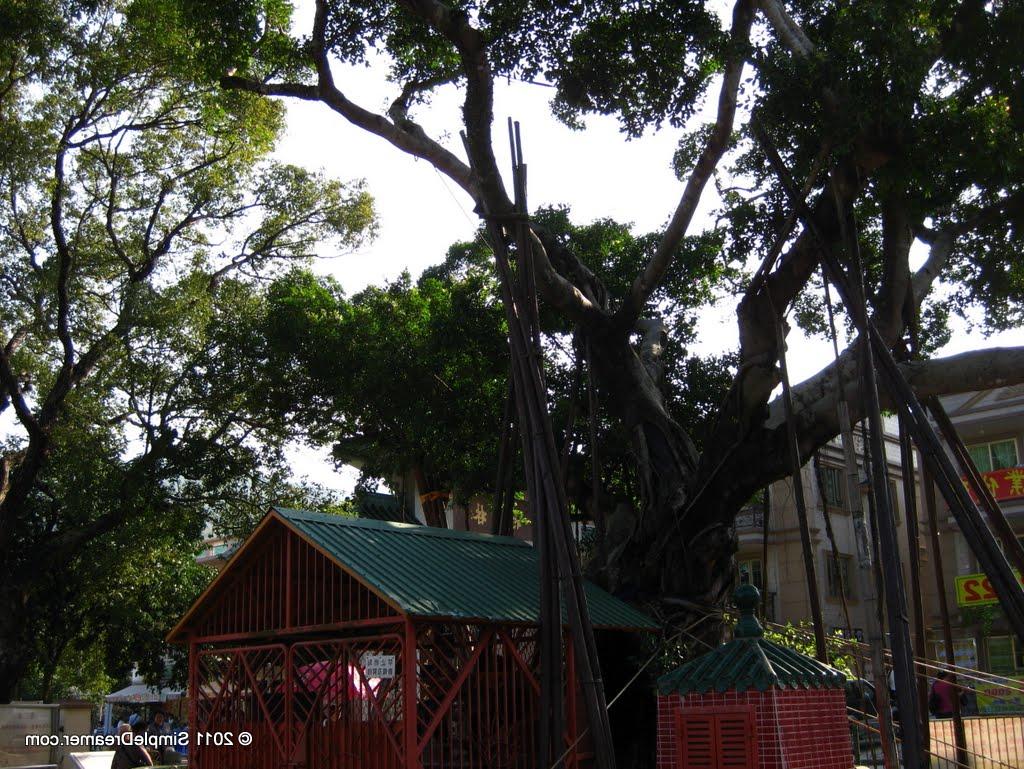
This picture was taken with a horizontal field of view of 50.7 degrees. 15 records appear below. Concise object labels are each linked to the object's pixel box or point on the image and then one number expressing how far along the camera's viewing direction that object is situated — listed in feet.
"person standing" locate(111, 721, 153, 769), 46.73
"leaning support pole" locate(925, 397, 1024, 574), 37.47
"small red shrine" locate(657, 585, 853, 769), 24.56
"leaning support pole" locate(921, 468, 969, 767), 36.78
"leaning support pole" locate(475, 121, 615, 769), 32.73
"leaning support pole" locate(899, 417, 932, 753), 36.01
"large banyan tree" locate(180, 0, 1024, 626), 36.35
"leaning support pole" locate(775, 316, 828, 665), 35.42
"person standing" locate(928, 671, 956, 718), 52.85
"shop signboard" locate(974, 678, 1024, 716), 37.48
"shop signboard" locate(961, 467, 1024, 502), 78.95
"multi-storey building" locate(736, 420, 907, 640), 94.12
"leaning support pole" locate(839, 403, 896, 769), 31.22
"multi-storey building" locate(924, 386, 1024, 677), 79.00
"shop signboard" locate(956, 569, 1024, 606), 78.33
